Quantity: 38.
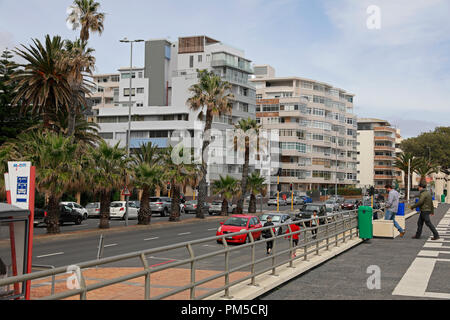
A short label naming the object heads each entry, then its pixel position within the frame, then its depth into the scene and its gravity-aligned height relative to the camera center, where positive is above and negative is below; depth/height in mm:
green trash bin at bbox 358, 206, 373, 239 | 18234 -1639
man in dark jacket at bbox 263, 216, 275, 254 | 10390 -1436
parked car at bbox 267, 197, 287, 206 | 73562 -3716
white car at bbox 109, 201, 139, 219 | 40938 -2926
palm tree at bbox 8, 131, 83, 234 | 25953 +445
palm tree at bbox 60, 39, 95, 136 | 33656 +7192
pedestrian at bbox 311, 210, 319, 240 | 13697 -1367
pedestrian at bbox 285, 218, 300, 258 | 11836 -1371
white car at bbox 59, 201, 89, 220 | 37300 -2627
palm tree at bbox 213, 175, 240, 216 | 45906 -1027
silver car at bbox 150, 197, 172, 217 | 46781 -2838
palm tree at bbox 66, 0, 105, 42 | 39500 +12301
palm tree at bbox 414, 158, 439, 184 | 98581 +2725
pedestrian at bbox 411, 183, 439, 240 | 17156 -882
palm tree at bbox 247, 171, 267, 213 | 49975 -843
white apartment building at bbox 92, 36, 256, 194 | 83938 +14973
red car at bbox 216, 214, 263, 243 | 24902 -2424
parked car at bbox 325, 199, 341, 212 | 49734 -2964
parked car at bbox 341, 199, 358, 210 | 63125 -3484
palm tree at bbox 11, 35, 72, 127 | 34500 +6696
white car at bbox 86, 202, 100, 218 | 44062 -3179
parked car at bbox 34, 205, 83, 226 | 34500 -2999
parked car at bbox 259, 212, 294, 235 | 28842 -2373
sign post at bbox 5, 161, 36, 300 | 8812 -213
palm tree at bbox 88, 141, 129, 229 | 29312 +170
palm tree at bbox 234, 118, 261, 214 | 51219 +4540
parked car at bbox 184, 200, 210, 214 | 53500 -3252
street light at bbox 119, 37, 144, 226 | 43188 +11388
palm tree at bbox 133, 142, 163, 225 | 33781 +46
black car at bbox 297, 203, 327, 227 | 30816 -2220
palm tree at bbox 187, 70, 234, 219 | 43703 +6702
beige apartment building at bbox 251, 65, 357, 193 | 106750 +11187
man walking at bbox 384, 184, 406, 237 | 18688 -898
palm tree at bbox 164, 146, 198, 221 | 37719 +90
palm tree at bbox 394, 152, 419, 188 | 98188 +2984
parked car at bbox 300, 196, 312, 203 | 75875 -3315
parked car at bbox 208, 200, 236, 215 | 51250 -3208
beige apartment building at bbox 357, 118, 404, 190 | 139000 +6551
